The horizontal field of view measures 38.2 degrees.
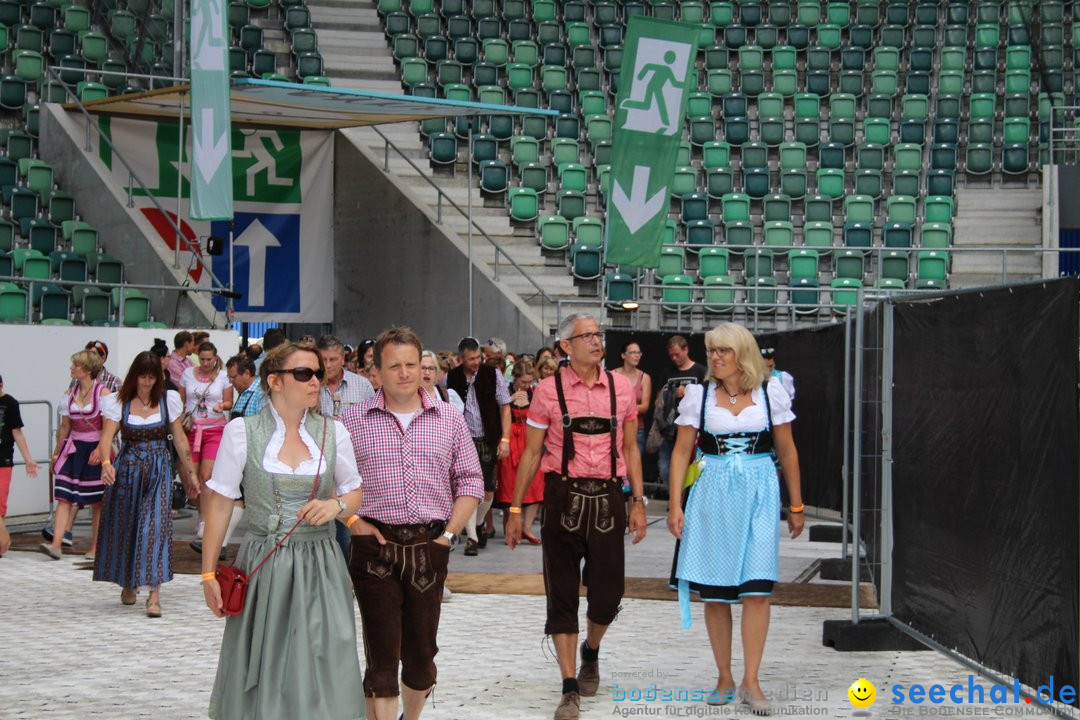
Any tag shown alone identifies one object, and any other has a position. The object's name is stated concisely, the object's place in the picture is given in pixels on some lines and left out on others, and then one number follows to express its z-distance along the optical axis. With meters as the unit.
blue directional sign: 22.05
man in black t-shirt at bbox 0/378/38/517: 12.01
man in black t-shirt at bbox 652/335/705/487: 15.72
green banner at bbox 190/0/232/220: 15.89
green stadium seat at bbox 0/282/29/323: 16.50
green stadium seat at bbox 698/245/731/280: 21.73
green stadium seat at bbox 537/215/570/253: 23.06
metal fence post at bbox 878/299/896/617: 8.44
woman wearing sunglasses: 5.57
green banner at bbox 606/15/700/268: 14.20
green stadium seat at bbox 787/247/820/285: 21.69
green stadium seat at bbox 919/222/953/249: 23.02
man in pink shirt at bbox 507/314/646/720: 7.62
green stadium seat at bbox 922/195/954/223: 23.77
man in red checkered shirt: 6.22
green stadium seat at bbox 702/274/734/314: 19.93
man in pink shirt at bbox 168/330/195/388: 13.95
